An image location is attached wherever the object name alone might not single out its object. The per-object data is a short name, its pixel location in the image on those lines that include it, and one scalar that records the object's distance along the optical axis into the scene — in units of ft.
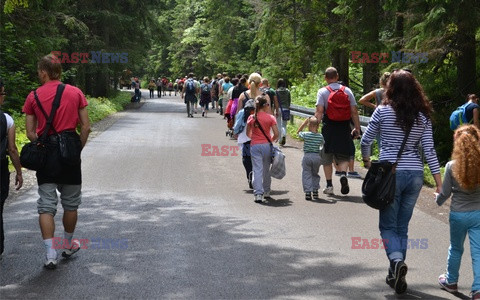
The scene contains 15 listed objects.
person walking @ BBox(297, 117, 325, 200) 36.50
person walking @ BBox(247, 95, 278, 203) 36.22
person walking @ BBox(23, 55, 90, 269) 22.70
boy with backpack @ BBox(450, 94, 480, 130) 41.45
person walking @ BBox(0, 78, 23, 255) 23.35
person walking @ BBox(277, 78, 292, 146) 62.03
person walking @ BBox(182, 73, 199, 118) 102.32
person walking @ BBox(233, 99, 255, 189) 38.55
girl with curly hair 19.13
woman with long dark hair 20.62
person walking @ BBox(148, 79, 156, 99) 205.63
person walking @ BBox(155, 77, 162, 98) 205.48
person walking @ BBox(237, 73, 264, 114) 41.41
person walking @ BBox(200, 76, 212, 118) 107.55
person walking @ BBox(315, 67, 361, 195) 37.24
